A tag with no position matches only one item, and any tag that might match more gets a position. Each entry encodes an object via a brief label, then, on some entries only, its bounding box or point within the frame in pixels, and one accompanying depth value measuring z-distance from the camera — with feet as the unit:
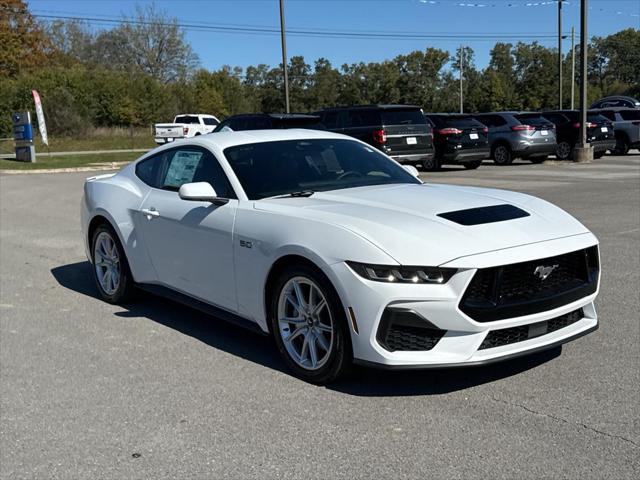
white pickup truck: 118.12
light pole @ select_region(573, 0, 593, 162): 73.97
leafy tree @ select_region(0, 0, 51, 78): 185.16
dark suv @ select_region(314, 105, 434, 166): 61.05
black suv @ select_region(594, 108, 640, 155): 85.61
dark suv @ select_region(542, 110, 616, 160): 78.33
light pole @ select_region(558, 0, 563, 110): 141.18
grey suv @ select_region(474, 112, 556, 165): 73.26
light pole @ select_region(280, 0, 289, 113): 102.99
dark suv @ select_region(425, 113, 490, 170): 69.05
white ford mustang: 12.60
